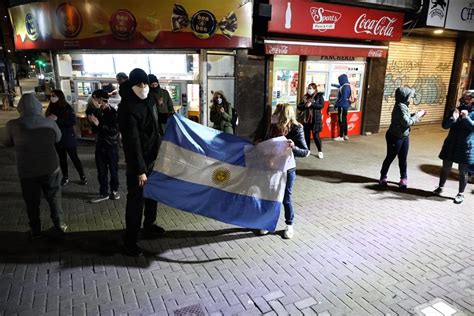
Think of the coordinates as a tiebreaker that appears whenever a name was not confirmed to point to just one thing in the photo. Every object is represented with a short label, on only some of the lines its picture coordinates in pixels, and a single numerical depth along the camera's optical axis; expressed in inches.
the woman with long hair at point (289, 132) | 191.0
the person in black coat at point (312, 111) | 360.8
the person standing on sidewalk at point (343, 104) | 450.9
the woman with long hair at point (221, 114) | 296.2
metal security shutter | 514.6
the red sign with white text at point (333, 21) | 380.8
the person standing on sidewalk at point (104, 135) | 234.8
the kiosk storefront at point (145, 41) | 349.1
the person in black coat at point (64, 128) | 253.6
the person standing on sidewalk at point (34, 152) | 177.8
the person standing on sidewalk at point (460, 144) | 251.6
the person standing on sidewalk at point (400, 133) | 265.9
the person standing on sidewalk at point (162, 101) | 291.3
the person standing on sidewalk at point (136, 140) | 166.2
